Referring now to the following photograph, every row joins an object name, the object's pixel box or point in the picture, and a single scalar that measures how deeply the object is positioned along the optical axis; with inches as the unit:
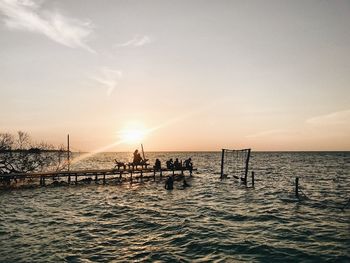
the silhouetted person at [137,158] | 1835.6
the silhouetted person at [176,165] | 2017.7
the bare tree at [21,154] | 1729.2
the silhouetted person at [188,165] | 2090.6
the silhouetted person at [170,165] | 1983.3
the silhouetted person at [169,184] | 1502.2
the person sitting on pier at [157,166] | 1896.9
